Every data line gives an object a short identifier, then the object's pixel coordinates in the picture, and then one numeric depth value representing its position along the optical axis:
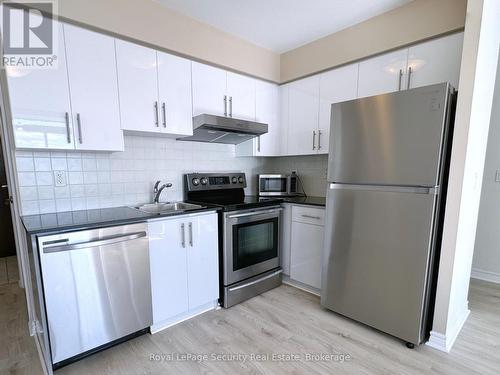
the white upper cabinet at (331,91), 2.40
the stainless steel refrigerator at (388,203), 1.61
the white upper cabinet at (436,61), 1.86
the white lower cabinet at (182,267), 1.87
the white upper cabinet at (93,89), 1.71
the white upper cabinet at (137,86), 1.91
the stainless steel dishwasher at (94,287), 1.46
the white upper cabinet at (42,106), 1.55
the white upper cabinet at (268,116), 2.86
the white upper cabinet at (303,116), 2.71
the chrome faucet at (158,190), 2.32
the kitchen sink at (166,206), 2.27
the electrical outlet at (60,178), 1.90
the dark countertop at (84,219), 1.44
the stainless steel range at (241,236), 2.23
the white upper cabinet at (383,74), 2.11
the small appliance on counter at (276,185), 2.98
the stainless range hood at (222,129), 2.19
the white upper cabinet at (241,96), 2.60
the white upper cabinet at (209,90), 2.32
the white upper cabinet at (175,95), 2.11
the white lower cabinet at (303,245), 2.43
